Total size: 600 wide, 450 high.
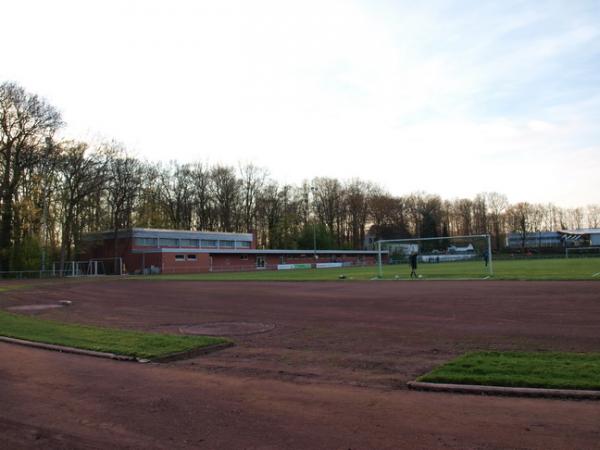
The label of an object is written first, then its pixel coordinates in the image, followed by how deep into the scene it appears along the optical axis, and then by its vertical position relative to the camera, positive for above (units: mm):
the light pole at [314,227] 89981 +3787
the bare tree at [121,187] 61375 +8517
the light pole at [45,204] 50656 +5549
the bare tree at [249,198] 92312 +9503
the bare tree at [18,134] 47469 +11912
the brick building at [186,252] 65375 -217
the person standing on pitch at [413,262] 36791 -1353
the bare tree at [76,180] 54750 +8334
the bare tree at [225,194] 87375 +9832
